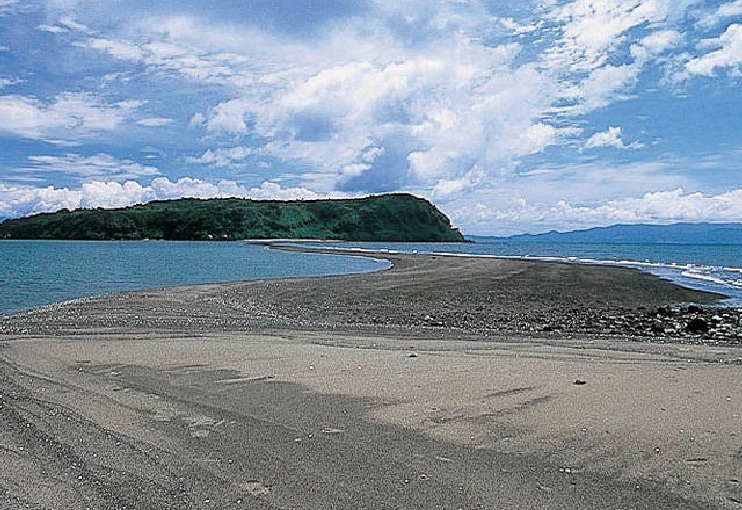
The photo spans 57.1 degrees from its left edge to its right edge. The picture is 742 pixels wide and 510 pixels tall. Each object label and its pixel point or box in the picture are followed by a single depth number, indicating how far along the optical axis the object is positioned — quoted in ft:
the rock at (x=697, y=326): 61.05
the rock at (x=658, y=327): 60.49
